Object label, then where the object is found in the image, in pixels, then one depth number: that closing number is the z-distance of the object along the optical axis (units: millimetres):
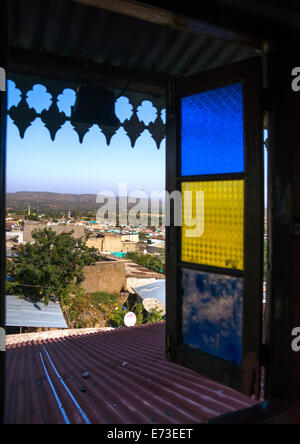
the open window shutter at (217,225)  2219
